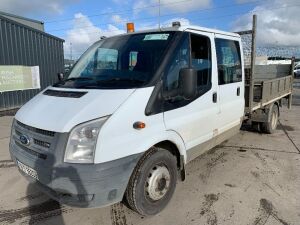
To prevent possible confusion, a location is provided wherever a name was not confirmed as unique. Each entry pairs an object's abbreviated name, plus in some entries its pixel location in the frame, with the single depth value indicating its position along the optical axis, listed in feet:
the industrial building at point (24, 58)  28.82
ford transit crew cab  7.33
